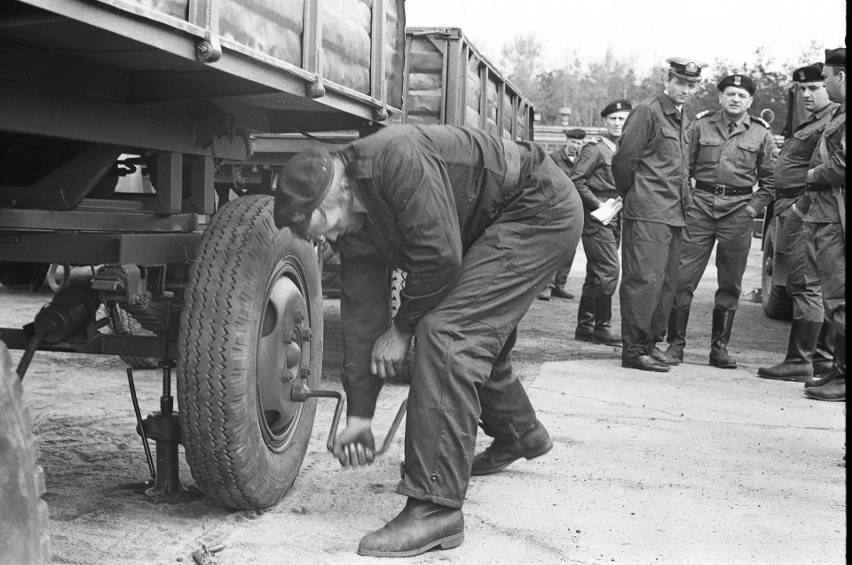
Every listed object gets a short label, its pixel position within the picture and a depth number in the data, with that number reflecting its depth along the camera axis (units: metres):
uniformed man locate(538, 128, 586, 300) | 11.91
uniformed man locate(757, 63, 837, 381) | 7.12
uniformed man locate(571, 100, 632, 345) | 9.20
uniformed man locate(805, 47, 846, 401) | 5.89
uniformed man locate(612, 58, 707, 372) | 7.48
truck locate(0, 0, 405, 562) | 2.96
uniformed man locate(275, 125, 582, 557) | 3.15
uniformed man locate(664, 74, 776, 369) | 7.76
